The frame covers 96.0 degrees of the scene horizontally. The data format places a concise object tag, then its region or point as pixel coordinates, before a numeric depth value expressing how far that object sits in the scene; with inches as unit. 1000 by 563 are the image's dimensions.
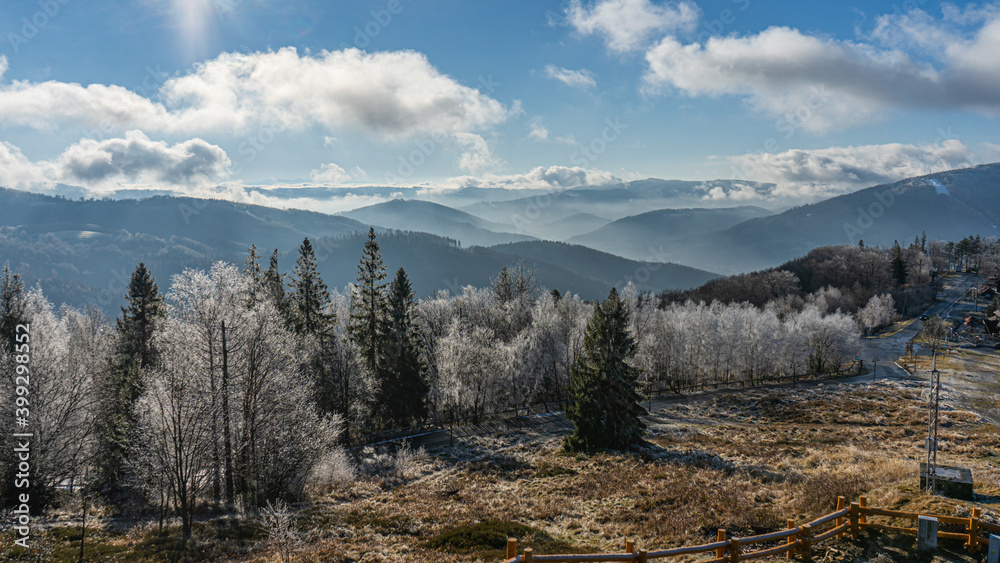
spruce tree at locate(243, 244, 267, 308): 1484.7
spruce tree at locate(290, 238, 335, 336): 1646.2
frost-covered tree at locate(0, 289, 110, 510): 981.2
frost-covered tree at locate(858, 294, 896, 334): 4252.0
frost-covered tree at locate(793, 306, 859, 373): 3031.5
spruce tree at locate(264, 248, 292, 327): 1661.2
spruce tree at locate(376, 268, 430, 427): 1766.7
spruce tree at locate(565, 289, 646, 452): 1289.4
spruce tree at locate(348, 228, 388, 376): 1771.7
